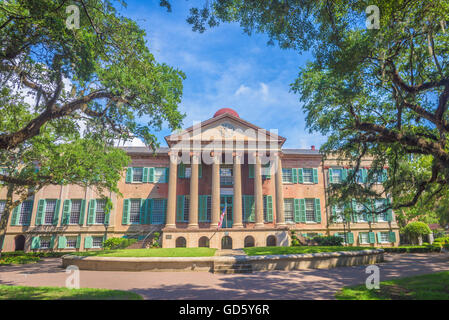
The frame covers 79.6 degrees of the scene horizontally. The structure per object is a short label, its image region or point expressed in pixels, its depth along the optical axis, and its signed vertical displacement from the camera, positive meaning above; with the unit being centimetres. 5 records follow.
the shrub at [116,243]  2156 -158
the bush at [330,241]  2000 -121
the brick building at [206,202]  2383 +204
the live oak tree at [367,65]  781 +559
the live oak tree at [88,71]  739 +466
